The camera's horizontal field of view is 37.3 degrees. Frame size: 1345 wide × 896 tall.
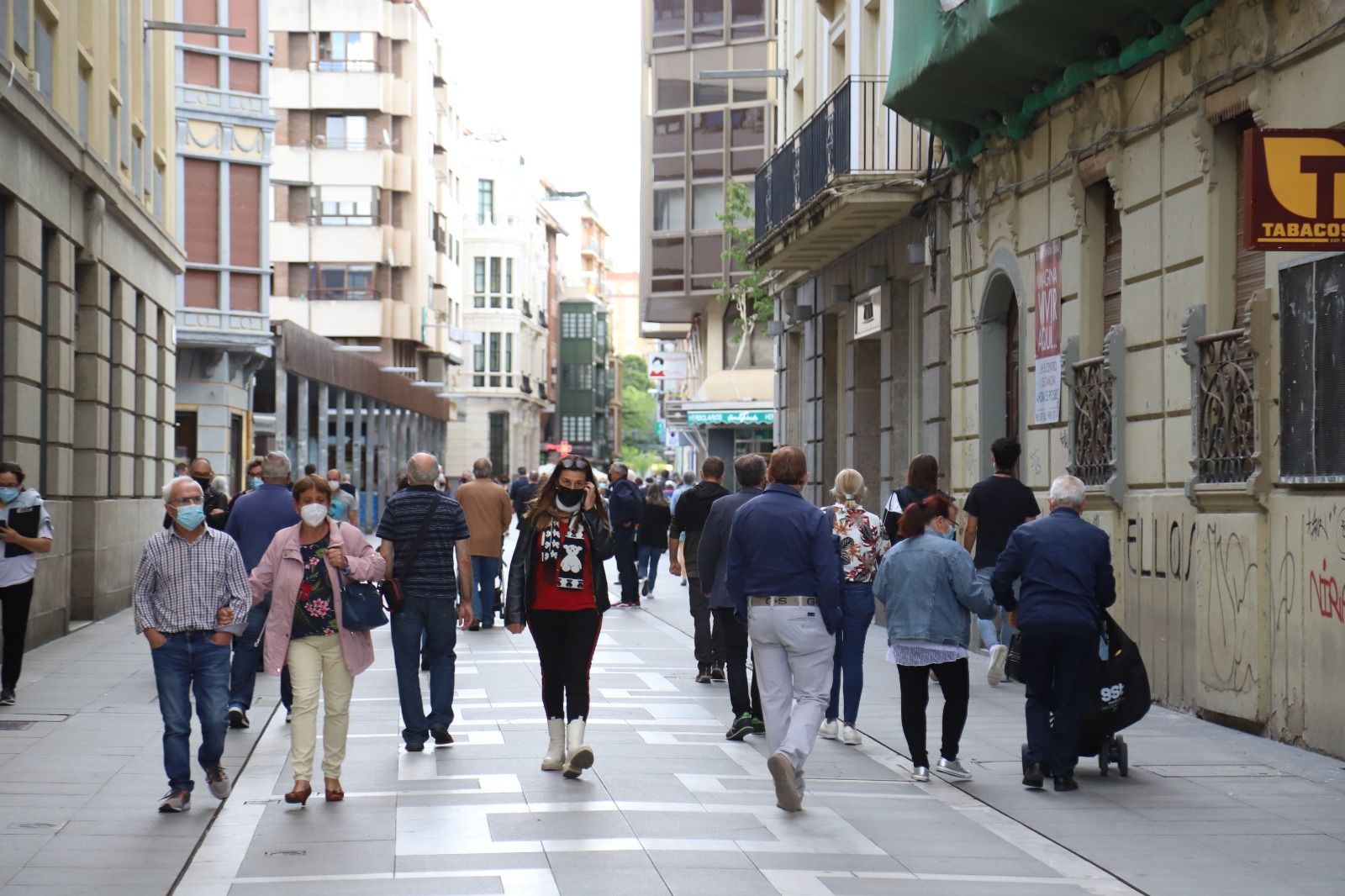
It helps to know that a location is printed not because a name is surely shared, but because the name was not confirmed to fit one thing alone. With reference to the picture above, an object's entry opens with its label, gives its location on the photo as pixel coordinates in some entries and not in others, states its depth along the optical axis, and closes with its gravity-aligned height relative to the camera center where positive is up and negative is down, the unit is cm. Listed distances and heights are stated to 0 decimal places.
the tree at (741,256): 4034 +463
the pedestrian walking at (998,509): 1473 -21
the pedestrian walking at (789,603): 994 -62
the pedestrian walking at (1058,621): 1028 -72
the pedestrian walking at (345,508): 1709 -28
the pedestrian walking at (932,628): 1073 -80
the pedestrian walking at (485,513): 1980 -36
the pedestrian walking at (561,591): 1073 -62
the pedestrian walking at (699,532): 1596 -48
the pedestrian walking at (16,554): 1415 -59
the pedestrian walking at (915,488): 1498 -6
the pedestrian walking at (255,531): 1310 -38
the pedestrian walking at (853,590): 1246 -70
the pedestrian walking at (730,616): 1251 -90
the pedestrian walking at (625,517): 2500 -49
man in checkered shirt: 973 -69
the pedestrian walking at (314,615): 997 -70
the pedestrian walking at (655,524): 2795 -64
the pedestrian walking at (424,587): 1159 -65
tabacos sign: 905 +135
